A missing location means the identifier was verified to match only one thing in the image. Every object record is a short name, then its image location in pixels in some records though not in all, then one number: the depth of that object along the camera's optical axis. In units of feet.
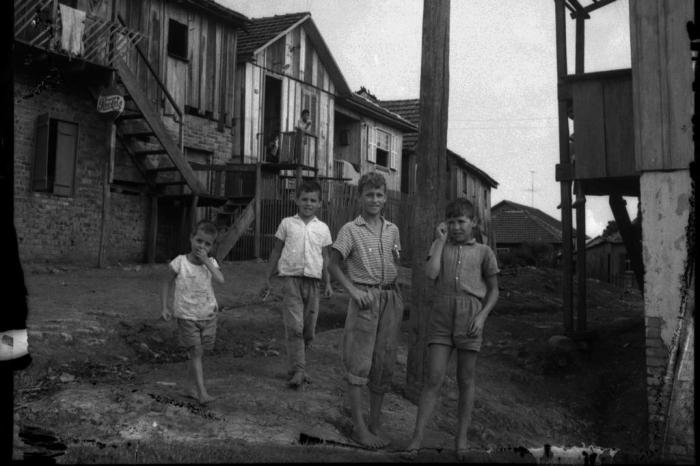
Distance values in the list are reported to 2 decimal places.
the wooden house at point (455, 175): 99.40
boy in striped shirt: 16.46
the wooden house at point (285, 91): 65.21
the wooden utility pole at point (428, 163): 22.24
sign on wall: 47.29
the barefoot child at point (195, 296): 18.39
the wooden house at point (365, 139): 81.76
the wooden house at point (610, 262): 116.57
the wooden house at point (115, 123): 46.44
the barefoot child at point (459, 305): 15.69
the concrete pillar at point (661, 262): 21.34
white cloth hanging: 45.42
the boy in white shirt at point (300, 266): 20.56
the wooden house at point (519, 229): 155.22
